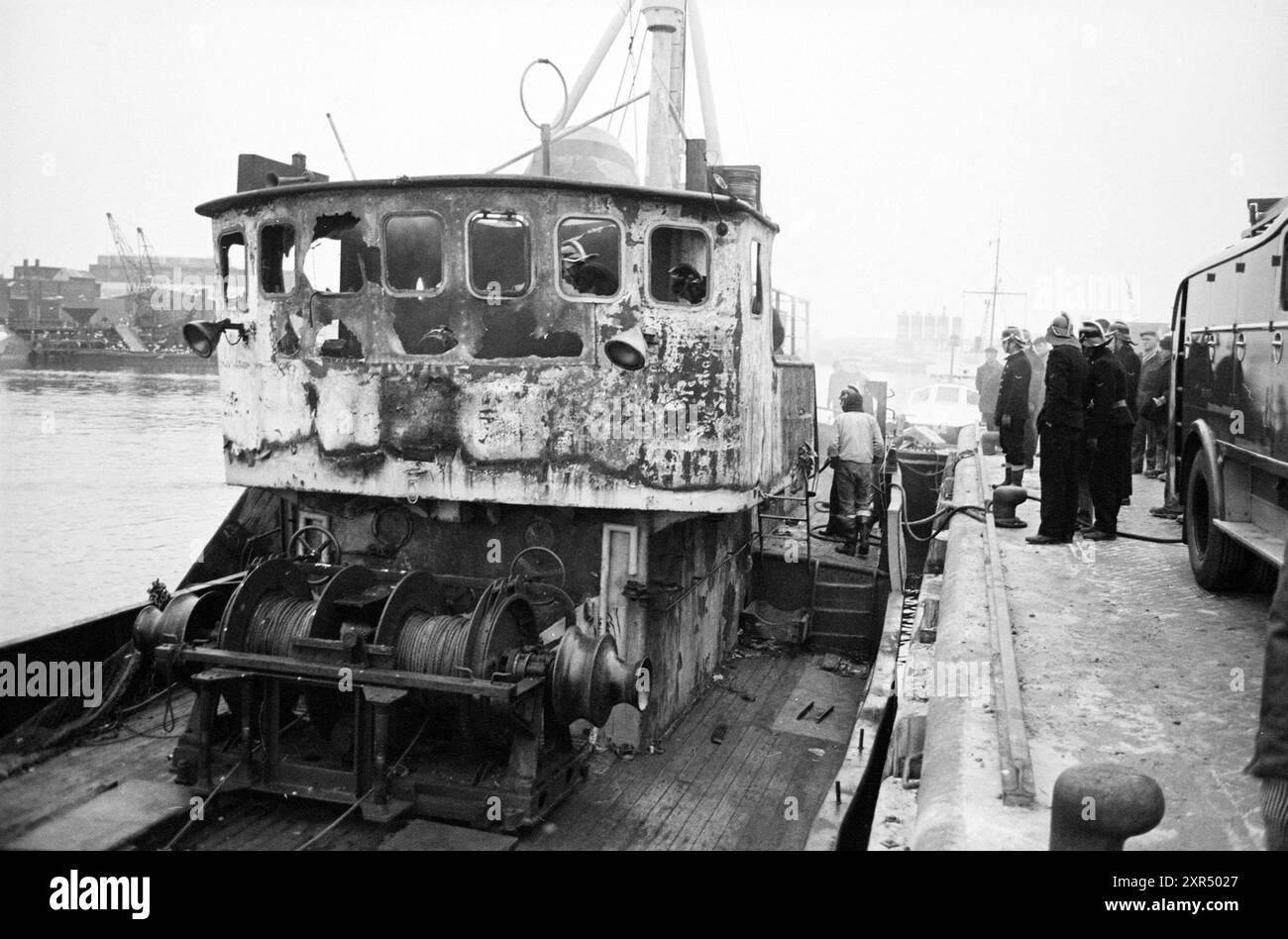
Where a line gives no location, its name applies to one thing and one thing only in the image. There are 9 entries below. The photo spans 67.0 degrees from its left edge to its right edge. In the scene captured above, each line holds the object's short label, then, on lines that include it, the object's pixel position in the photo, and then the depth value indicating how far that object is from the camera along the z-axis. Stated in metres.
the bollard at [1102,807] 2.61
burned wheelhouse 5.98
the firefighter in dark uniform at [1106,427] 8.00
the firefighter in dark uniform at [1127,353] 11.30
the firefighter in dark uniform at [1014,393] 10.28
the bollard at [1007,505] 9.89
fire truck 5.36
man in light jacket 12.59
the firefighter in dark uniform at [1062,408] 7.82
